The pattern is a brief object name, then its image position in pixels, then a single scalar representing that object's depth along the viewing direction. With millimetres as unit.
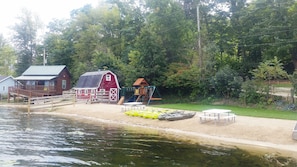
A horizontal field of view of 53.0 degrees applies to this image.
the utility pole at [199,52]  31438
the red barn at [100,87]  35062
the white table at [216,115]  17466
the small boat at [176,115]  19500
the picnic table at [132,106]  24838
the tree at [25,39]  59312
